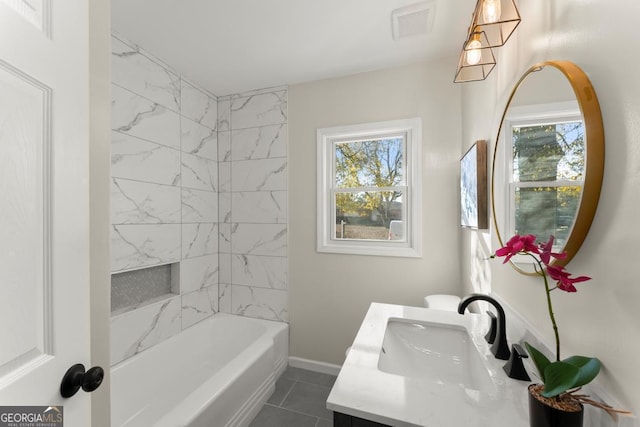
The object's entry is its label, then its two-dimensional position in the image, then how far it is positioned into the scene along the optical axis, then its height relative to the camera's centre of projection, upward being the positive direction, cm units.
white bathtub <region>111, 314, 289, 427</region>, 150 -116
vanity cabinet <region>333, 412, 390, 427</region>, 70 -56
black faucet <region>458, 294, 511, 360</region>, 96 -46
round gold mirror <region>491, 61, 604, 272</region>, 65 +17
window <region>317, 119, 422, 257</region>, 223 +21
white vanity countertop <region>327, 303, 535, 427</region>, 68 -52
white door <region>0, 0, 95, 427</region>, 51 +3
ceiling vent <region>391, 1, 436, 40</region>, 160 +122
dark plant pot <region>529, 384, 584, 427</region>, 55 -43
